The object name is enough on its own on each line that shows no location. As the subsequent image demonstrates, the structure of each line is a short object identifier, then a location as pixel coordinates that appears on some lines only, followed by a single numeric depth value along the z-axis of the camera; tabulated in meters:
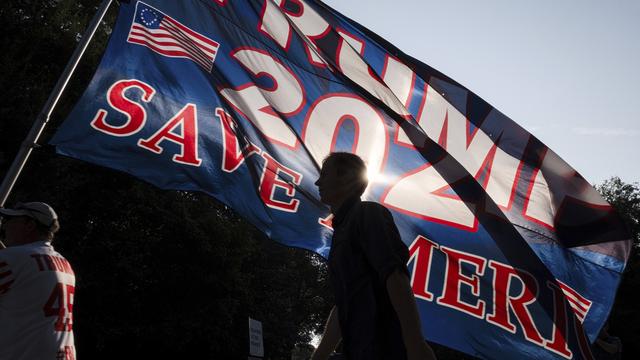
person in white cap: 3.39
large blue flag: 4.39
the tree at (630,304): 33.16
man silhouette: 2.10
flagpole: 3.67
